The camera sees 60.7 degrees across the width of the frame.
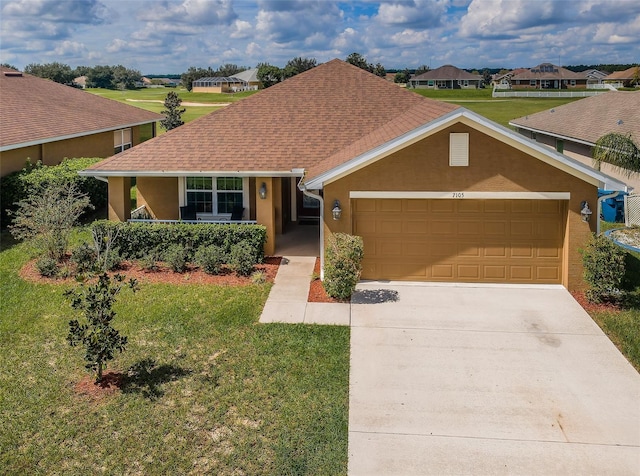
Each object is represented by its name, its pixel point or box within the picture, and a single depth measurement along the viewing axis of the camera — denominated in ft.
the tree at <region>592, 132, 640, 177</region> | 53.26
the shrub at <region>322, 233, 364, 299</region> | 40.09
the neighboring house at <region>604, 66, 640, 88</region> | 341.00
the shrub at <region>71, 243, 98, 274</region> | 46.26
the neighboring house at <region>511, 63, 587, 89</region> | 339.36
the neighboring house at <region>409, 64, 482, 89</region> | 350.02
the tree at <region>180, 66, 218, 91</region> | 367.19
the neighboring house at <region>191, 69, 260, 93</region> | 341.82
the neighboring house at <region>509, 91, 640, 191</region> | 71.05
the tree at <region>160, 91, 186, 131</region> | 124.06
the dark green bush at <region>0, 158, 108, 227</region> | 58.70
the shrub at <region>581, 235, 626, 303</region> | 38.78
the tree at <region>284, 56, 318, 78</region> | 279.49
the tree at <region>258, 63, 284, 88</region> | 284.00
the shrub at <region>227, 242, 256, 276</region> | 45.29
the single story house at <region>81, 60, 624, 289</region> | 41.24
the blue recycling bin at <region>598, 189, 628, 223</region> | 64.49
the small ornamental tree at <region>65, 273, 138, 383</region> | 27.68
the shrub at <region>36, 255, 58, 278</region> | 45.01
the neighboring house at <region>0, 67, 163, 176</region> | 63.93
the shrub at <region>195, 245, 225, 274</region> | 45.47
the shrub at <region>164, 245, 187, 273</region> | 45.93
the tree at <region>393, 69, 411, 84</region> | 384.27
